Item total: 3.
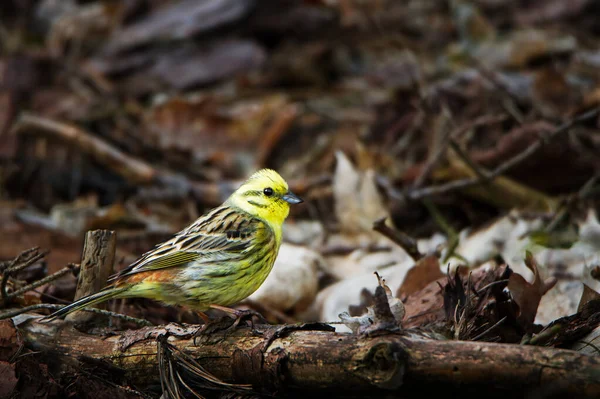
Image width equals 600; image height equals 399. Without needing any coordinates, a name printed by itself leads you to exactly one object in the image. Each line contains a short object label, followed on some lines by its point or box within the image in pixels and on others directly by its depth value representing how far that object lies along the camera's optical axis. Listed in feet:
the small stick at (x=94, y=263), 24.22
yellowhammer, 24.86
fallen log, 16.53
